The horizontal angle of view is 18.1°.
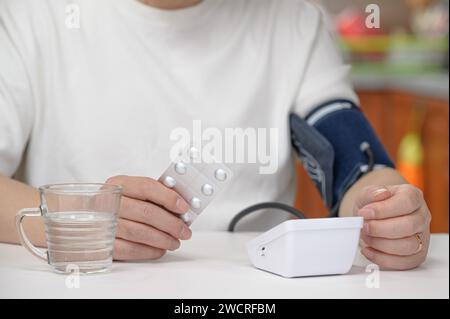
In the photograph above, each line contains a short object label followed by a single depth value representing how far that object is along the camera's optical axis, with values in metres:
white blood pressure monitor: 1.35
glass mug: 1.35
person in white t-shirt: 1.46
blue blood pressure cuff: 1.75
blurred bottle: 3.63
